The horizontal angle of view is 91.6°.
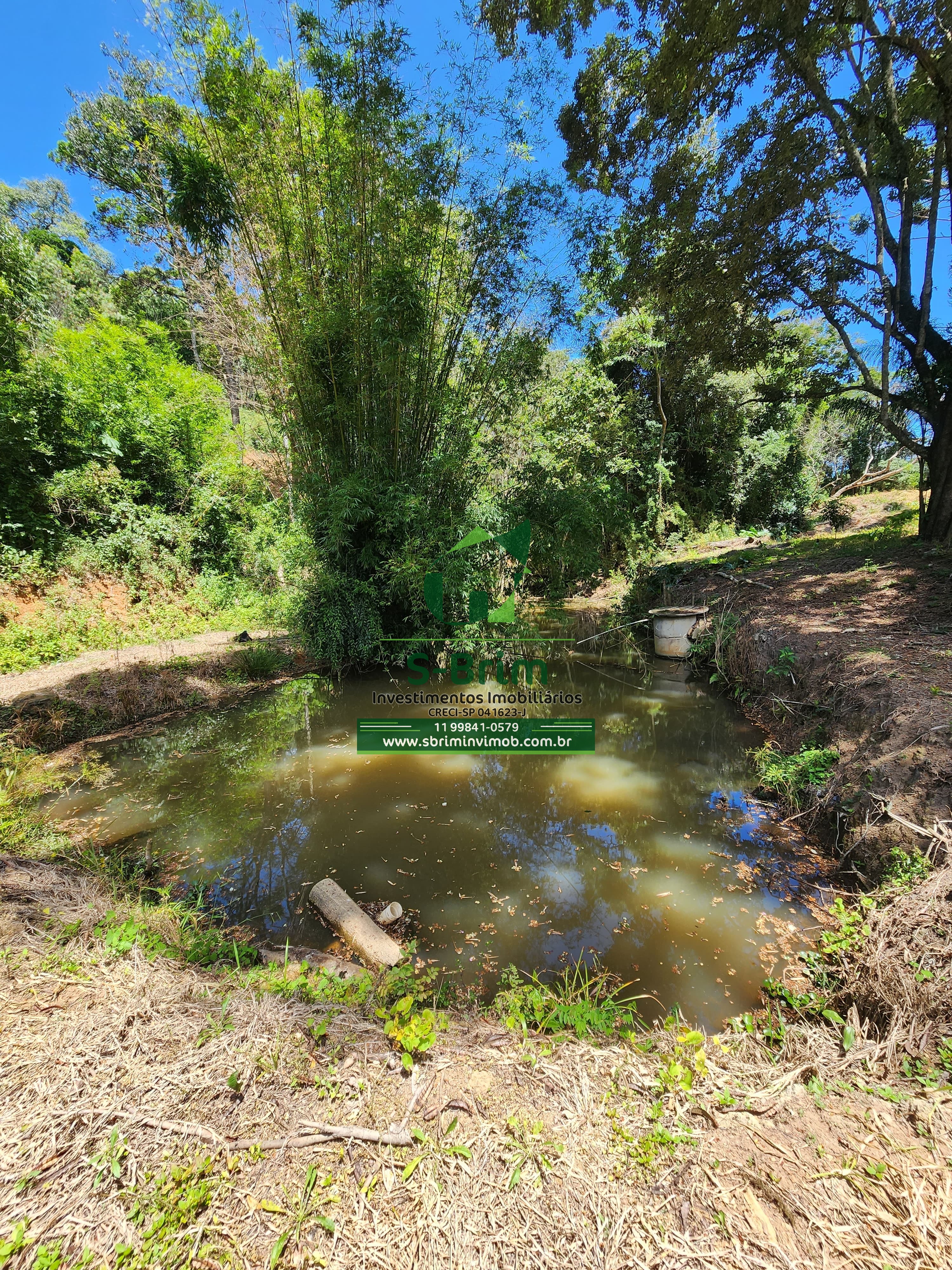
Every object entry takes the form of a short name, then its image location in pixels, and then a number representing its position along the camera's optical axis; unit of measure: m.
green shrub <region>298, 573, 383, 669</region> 5.52
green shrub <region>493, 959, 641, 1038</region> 1.63
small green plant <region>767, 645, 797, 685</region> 4.18
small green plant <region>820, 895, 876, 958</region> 1.85
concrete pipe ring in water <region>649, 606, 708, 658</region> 6.26
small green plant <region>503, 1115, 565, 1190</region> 1.07
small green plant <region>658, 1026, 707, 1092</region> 1.29
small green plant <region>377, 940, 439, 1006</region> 1.81
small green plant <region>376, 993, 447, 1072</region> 1.36
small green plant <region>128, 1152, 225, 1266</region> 0.87
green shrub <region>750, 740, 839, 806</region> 3.01
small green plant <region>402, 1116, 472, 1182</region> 1.09
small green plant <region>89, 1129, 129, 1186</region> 0.97
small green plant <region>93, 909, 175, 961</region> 1.67
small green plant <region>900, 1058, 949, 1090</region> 1.28
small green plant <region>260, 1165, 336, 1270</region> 0.91
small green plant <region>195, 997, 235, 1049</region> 1.31
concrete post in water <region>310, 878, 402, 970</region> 2.07
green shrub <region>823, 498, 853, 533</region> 9.81
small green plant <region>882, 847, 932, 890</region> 1.95
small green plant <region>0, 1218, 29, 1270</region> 0.83
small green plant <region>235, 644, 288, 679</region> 5.63
